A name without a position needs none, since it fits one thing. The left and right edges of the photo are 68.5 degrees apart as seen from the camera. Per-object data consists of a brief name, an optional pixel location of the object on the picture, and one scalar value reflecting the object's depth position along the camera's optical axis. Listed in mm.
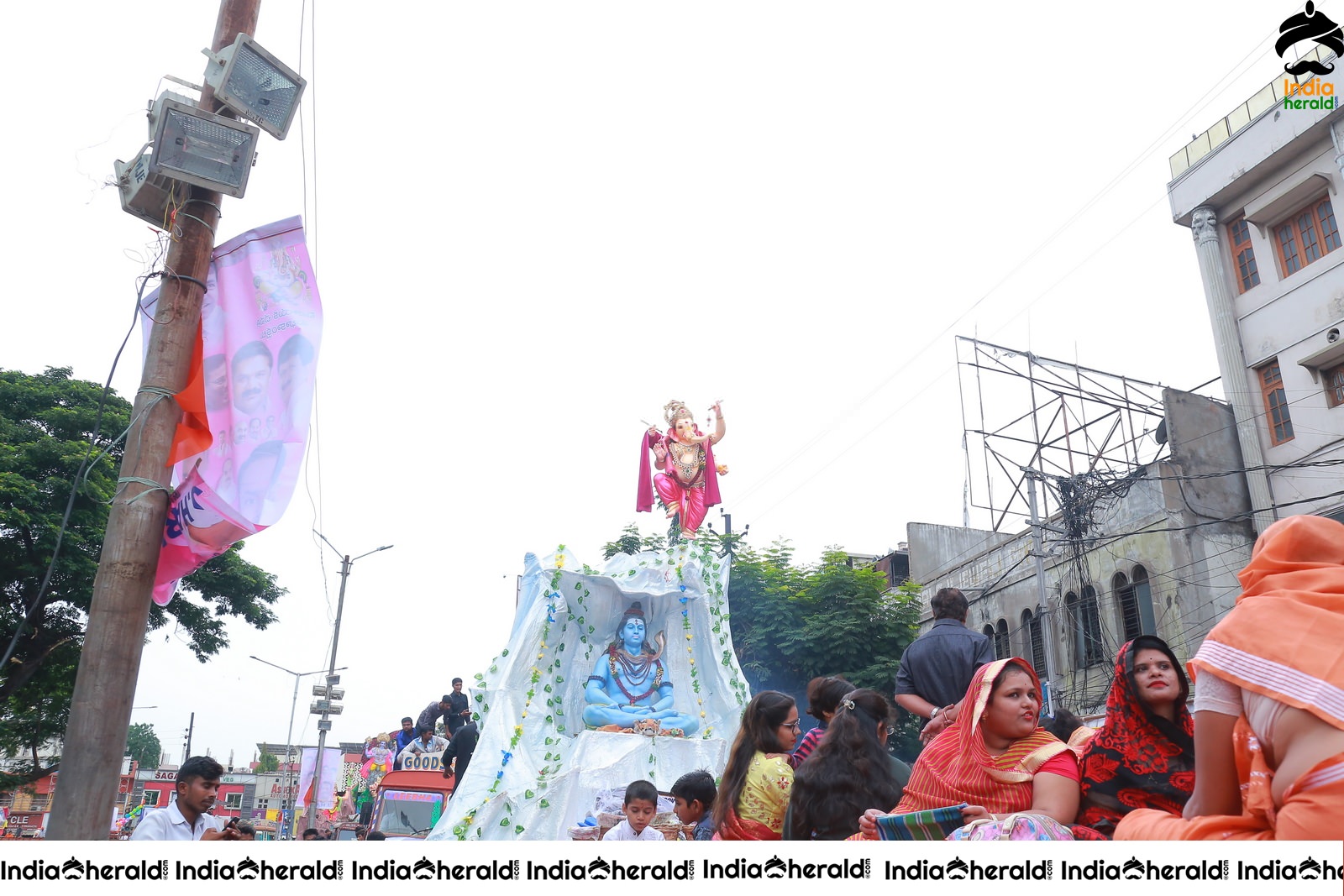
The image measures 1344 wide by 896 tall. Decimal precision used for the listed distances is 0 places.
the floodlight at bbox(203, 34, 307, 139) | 5152
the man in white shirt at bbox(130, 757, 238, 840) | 5125
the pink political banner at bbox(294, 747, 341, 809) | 26156
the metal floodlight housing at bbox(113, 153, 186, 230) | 5164
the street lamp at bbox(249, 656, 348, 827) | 37844
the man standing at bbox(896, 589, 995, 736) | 5121
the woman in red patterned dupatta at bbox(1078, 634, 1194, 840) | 3242
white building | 17422
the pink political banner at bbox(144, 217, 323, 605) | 5000
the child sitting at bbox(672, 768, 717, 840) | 5855
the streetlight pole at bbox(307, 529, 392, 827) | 24594
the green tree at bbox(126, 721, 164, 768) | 80562
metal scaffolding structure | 19141
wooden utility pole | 4312
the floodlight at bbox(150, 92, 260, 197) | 5000
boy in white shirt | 5668
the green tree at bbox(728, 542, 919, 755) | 18484
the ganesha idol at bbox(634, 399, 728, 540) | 15391
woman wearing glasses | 4539
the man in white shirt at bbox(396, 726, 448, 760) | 13508
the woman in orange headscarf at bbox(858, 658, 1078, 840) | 3354
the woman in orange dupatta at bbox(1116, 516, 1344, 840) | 2326
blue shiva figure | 12094
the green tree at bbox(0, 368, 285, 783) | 17469
